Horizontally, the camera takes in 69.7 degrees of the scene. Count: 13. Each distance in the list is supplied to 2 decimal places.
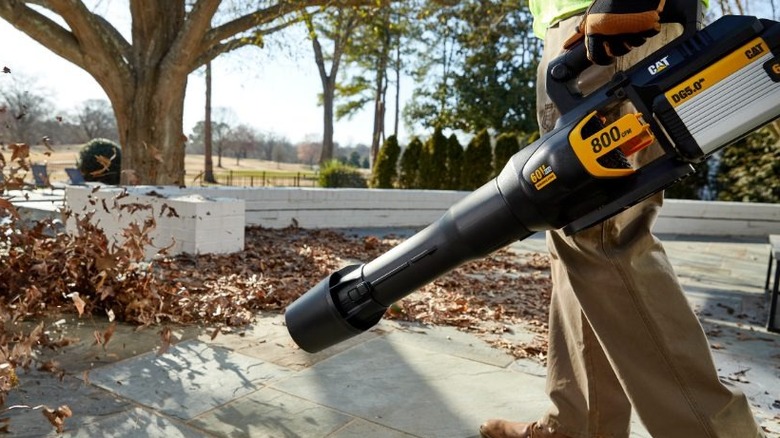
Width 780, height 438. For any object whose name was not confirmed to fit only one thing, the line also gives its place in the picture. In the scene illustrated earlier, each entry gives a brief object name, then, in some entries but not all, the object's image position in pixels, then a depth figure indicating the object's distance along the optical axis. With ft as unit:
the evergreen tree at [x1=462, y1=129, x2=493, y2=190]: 44.39
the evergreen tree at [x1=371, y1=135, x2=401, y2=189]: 45.39
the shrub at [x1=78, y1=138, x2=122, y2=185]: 48.51
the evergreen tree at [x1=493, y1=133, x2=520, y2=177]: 45.32
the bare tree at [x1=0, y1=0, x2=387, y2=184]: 28.19
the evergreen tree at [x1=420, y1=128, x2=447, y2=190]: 45.09
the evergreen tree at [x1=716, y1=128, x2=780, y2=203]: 36.42
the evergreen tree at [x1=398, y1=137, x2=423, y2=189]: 46.32
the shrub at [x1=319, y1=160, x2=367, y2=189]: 49.47
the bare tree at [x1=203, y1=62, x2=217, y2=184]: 85.61
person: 3.90
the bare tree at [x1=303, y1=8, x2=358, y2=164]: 85.76
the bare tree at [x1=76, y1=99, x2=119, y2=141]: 124.72
